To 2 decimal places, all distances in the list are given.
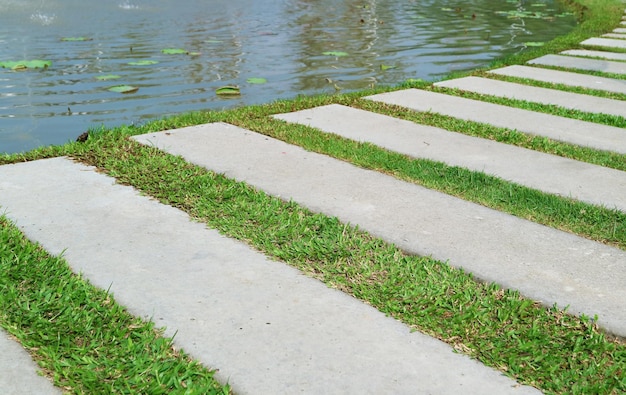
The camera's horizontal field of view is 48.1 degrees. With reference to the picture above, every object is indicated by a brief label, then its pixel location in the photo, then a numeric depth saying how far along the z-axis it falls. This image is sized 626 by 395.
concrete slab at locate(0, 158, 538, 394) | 1.80
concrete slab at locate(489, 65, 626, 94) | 5.52
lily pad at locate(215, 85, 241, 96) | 5.39
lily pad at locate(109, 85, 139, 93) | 5.37
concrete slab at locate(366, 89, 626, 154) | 4.02
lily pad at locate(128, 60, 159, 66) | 6.30
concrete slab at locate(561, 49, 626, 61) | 6.87
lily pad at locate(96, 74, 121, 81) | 5.76
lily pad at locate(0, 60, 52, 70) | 6.03
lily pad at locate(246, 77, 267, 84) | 5.79
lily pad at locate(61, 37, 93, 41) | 7.53
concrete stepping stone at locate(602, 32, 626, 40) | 8.31
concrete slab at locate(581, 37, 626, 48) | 7.61
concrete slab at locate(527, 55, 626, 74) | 6.22
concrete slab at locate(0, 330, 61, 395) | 1.72
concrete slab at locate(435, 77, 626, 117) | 4.82
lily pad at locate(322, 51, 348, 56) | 7.16
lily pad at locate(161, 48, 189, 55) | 6.90
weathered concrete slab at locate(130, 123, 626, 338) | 2.29
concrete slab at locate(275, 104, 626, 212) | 3.21
